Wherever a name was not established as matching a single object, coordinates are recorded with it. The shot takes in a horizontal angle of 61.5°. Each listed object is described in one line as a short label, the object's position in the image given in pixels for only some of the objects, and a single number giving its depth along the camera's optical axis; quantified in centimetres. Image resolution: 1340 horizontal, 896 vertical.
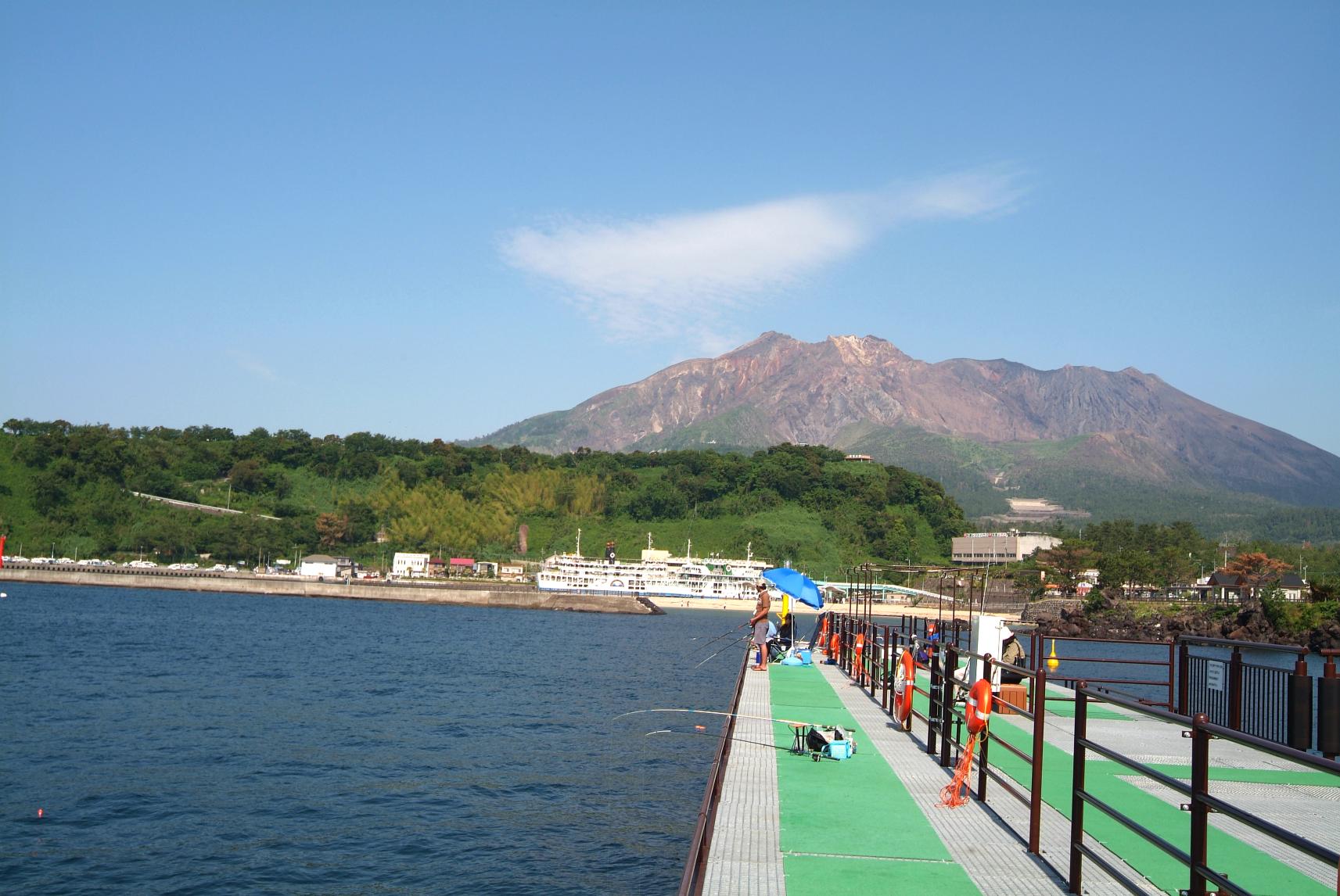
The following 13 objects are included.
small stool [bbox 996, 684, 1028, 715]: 1459
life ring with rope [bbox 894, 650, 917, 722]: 1277
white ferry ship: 11600
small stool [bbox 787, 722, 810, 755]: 1111
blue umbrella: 2328
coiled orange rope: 855
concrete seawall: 9744
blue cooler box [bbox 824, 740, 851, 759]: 1062
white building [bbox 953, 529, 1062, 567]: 12356
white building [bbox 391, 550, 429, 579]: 12325
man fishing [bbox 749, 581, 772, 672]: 1975
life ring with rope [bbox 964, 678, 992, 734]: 845
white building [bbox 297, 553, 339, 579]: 11406
